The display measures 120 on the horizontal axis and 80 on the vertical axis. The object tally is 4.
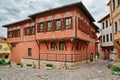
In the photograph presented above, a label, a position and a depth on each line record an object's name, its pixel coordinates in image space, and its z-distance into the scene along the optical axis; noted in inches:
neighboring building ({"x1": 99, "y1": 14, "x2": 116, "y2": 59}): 575.4
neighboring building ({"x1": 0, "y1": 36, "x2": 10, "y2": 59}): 945.2
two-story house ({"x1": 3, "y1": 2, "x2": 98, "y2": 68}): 360.7
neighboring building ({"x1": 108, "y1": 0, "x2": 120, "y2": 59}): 318.8
